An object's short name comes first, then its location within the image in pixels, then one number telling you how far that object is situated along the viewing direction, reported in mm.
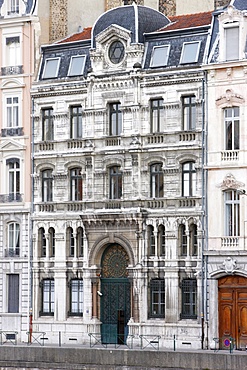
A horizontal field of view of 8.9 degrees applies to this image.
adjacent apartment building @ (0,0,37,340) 76375
